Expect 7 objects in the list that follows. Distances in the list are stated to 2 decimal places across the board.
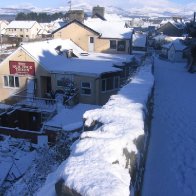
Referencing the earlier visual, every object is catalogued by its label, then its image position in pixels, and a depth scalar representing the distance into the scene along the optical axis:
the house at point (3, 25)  70.39
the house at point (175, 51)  33.42
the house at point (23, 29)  65.95
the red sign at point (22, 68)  17.18
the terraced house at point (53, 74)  16.27
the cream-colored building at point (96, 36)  21.73
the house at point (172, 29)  62.03
